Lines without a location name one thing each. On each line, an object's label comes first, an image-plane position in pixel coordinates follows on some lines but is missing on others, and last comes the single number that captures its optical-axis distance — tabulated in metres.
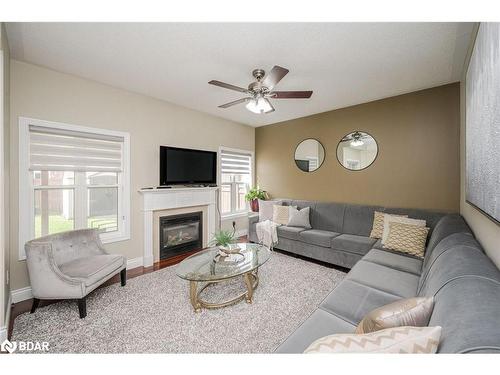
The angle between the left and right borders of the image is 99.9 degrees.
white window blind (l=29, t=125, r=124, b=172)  2.46
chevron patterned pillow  0.71
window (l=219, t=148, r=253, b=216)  4.68
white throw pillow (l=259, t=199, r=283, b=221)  4.35
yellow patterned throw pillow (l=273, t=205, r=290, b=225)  4.04
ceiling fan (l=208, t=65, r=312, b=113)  2.12
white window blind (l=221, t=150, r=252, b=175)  4.64
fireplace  3.55
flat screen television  3.47
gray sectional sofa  0.73
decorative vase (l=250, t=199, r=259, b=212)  4.75
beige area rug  1.66
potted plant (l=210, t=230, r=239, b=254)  2.50
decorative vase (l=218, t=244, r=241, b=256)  2.45
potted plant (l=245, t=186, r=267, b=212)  4.76
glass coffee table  2.05
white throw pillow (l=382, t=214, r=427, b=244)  2.65
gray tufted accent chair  1.94
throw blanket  3.73
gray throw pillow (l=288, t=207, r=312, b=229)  3.79
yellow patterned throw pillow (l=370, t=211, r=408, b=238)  3.05
